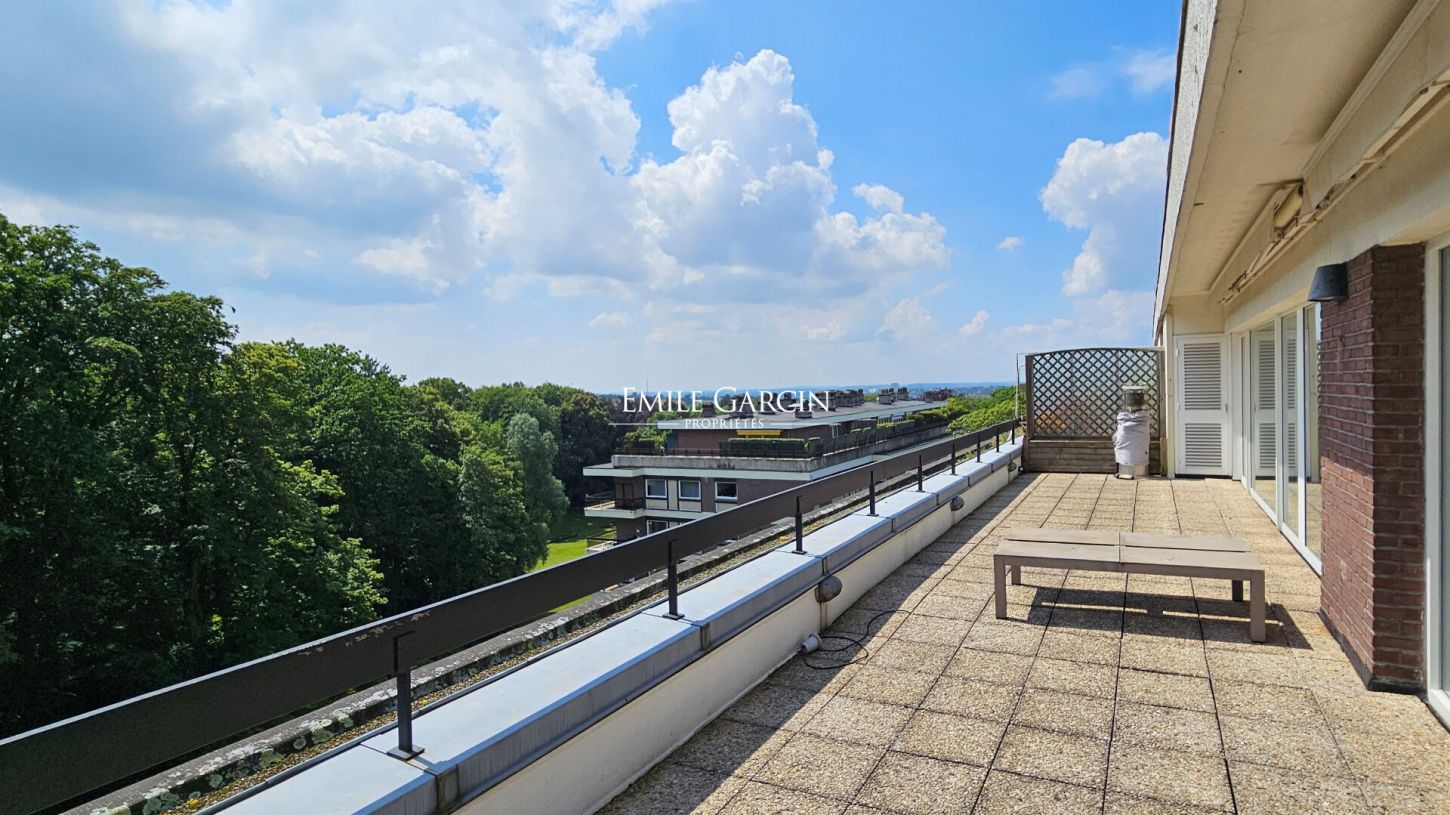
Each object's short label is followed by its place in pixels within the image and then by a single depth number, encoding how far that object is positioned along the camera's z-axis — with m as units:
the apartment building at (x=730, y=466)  38.88
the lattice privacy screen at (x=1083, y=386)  12.62
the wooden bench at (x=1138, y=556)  4.31
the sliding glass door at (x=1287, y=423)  5.75
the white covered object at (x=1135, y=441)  11.45
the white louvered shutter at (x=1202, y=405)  10.91
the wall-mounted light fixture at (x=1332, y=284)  3.93
